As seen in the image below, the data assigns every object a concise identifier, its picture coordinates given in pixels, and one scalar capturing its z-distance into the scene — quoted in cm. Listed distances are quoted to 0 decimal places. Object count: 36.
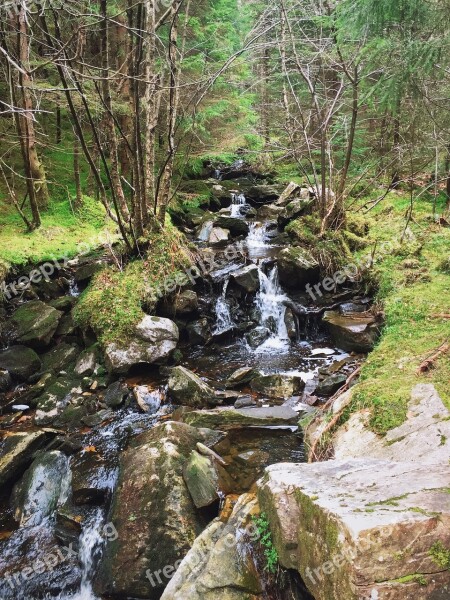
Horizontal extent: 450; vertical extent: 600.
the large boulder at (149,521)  345
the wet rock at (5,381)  664
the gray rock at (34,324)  739
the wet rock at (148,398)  603
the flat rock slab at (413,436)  300
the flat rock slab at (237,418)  527
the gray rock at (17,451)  476
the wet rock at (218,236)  1217
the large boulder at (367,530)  179
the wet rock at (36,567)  378
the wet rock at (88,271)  879
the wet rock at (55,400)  592
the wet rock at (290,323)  839
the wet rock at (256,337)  825
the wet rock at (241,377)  661
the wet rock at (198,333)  800
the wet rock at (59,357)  705
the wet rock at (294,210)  1249
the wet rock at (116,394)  611
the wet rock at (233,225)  1296
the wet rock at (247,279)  925
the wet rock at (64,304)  813
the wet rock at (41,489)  439
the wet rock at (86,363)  680
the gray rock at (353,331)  711
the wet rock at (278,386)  619
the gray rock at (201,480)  379
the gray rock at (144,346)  674
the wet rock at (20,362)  684
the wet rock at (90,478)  446
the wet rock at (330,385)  600
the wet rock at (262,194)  1697
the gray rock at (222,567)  255
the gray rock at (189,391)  605
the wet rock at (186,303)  814
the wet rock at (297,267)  912
